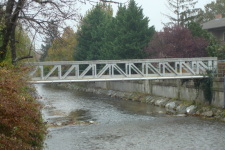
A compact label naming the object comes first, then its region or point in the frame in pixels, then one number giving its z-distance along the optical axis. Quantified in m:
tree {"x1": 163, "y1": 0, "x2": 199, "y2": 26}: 50.09
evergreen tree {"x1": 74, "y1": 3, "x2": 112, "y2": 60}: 49.28
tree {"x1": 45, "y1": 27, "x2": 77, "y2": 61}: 56.37
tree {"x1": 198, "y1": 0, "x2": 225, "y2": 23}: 73.00
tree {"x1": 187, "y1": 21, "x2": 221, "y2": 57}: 32.38
